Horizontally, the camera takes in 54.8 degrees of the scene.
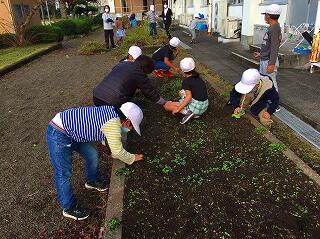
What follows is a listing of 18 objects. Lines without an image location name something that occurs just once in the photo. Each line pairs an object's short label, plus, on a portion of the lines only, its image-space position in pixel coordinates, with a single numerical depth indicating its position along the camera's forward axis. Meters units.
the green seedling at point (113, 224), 2.87
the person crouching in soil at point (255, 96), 4.48
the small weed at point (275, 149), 4.05
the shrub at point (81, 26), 24.11
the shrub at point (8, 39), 16.53
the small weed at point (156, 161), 3.94
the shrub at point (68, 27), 22.14
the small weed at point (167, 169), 3.76
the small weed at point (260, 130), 4.61
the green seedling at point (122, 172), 3.69
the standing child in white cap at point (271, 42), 5.00
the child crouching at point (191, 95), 4.88
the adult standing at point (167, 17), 17.19
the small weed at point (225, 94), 6.23
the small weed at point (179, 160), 3.96
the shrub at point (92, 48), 13.73
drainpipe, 17.64
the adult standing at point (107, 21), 13.40
